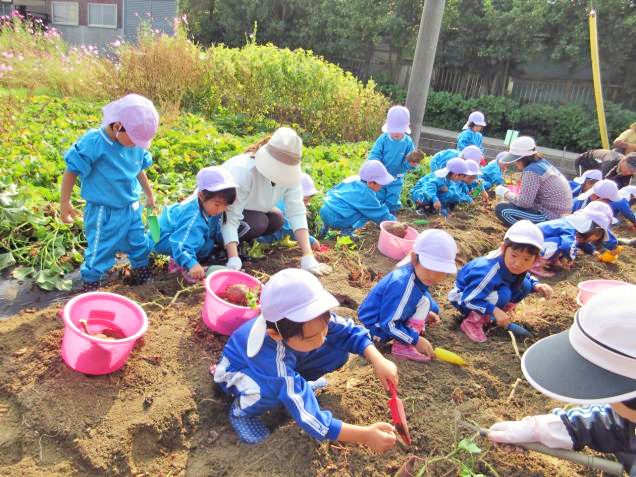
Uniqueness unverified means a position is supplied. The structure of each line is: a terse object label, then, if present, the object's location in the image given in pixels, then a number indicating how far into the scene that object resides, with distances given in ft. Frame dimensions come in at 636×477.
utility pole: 24.30
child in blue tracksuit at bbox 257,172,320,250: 12.81
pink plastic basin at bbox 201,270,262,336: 8.04
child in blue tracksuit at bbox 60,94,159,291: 8.70
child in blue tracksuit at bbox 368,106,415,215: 17.01
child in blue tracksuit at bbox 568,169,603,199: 21.32
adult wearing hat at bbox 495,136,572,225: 16.76
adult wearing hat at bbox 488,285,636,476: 4.32
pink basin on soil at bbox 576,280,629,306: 11.66
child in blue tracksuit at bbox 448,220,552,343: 9.61
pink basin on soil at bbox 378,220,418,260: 13.02
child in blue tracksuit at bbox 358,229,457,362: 8.27
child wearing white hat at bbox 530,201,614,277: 14.24
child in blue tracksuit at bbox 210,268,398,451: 5.77
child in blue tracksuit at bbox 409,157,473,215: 17.65
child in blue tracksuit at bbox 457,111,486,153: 25.39
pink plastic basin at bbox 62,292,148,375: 6.59
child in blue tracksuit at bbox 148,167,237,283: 9.55
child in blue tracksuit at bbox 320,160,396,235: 14.34
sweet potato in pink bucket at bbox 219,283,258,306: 8.40
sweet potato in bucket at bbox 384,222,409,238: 13.76
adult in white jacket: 10.10
